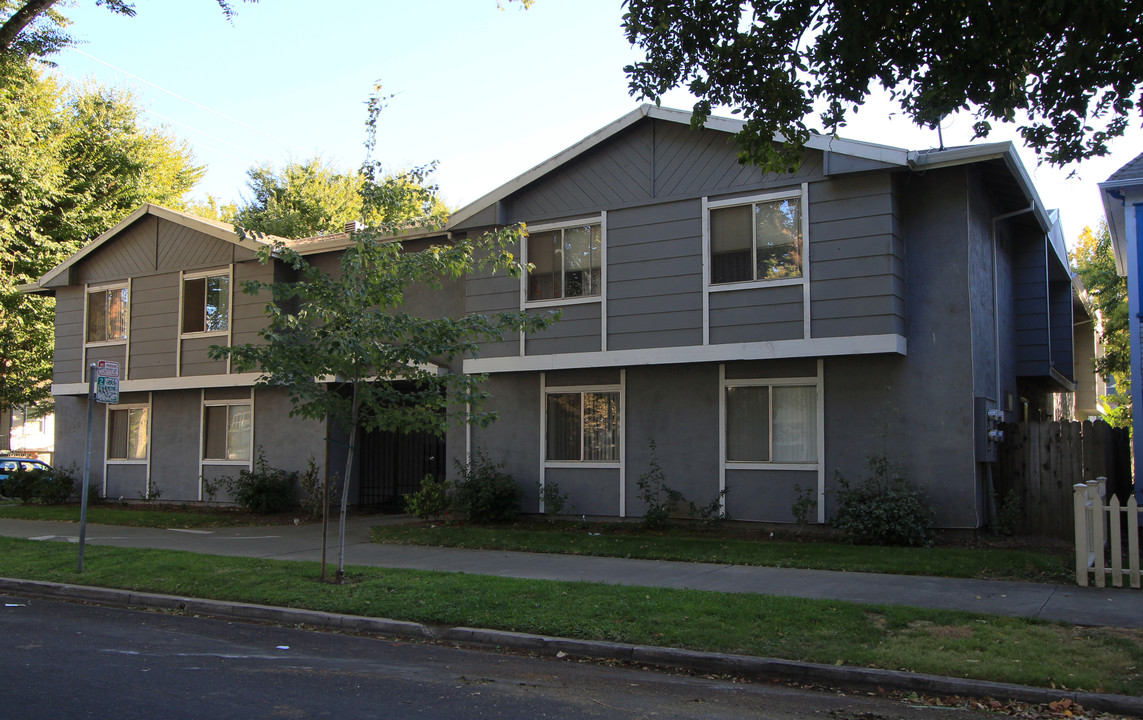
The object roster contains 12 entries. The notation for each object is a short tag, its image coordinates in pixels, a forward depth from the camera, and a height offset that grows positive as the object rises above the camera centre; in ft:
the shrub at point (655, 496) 49.73 -3.16
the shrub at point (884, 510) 42.37 -3.31
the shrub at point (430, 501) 57.06 -3.97
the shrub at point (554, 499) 53.78 -3.59
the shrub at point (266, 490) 63.46 -3.76
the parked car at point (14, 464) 95.96 -3.16
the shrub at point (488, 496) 53.36 -3.44
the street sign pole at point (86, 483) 38.38 -2.02
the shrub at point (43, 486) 73.15 -4.11
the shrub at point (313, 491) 62.18 -3.70
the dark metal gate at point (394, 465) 66.23 -2.05
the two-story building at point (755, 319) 45.06 +6.54
